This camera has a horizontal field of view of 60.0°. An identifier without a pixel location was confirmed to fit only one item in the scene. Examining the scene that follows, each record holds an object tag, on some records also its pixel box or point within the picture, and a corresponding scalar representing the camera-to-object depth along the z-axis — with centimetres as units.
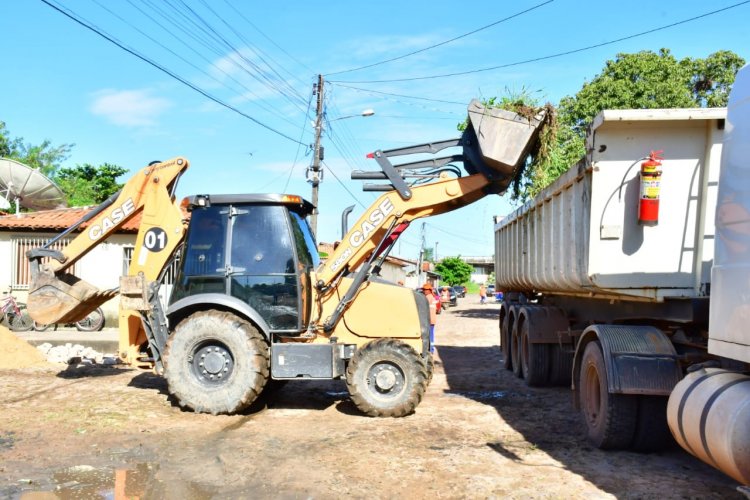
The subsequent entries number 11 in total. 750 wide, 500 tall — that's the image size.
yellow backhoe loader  720
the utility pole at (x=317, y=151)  2183
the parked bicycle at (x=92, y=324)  1683
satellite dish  1878
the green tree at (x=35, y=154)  3947
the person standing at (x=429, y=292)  1300
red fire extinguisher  543
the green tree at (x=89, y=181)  3469
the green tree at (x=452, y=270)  6931
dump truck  421
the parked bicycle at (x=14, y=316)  1662
